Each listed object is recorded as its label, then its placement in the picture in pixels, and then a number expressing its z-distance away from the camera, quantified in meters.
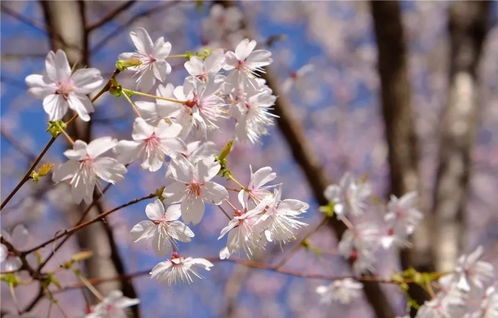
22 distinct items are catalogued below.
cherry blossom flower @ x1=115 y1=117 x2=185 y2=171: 1.57
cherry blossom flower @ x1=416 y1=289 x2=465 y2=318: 1.71
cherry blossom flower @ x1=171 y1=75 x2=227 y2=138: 1.58
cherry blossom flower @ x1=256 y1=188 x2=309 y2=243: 1.59
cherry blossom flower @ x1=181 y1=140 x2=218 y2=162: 1.58
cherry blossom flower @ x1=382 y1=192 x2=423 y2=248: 1.80
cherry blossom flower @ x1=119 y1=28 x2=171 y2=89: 1.59
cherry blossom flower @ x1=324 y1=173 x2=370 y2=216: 1.79
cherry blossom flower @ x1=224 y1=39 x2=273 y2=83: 1.61
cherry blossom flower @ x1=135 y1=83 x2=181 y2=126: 1.58
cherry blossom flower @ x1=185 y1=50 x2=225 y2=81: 1.59
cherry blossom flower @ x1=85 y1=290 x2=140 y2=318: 1.69
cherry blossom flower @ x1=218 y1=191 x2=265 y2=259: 1.59
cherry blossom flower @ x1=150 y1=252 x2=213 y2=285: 1.61
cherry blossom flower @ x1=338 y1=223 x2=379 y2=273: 1.79
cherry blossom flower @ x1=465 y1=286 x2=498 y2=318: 1.70
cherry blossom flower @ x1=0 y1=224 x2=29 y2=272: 1.65
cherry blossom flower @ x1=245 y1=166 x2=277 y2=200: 1.60
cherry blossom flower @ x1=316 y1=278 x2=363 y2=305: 1.78
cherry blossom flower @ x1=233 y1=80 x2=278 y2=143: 1.61
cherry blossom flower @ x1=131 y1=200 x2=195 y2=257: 1.60
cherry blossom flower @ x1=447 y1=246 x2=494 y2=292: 1.73
